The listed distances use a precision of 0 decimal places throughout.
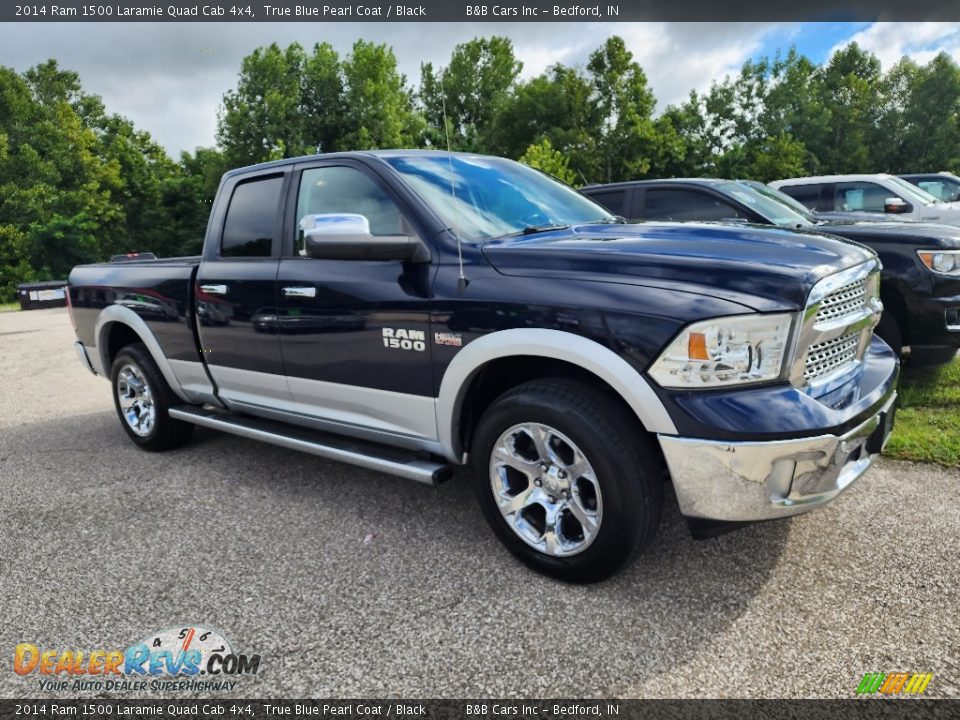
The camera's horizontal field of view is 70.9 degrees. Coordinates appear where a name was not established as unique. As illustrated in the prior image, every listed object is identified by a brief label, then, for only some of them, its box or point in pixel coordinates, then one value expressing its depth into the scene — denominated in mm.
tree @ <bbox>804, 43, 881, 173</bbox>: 41531
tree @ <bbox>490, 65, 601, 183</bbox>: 39562
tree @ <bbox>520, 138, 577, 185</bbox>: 24328
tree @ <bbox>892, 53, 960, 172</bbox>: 42094
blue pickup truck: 2369
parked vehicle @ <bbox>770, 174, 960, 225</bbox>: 9977
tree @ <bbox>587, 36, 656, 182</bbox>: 37906
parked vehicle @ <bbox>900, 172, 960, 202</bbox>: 13273
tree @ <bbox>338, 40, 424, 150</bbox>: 41375
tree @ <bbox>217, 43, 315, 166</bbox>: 40500
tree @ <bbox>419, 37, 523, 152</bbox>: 51406
